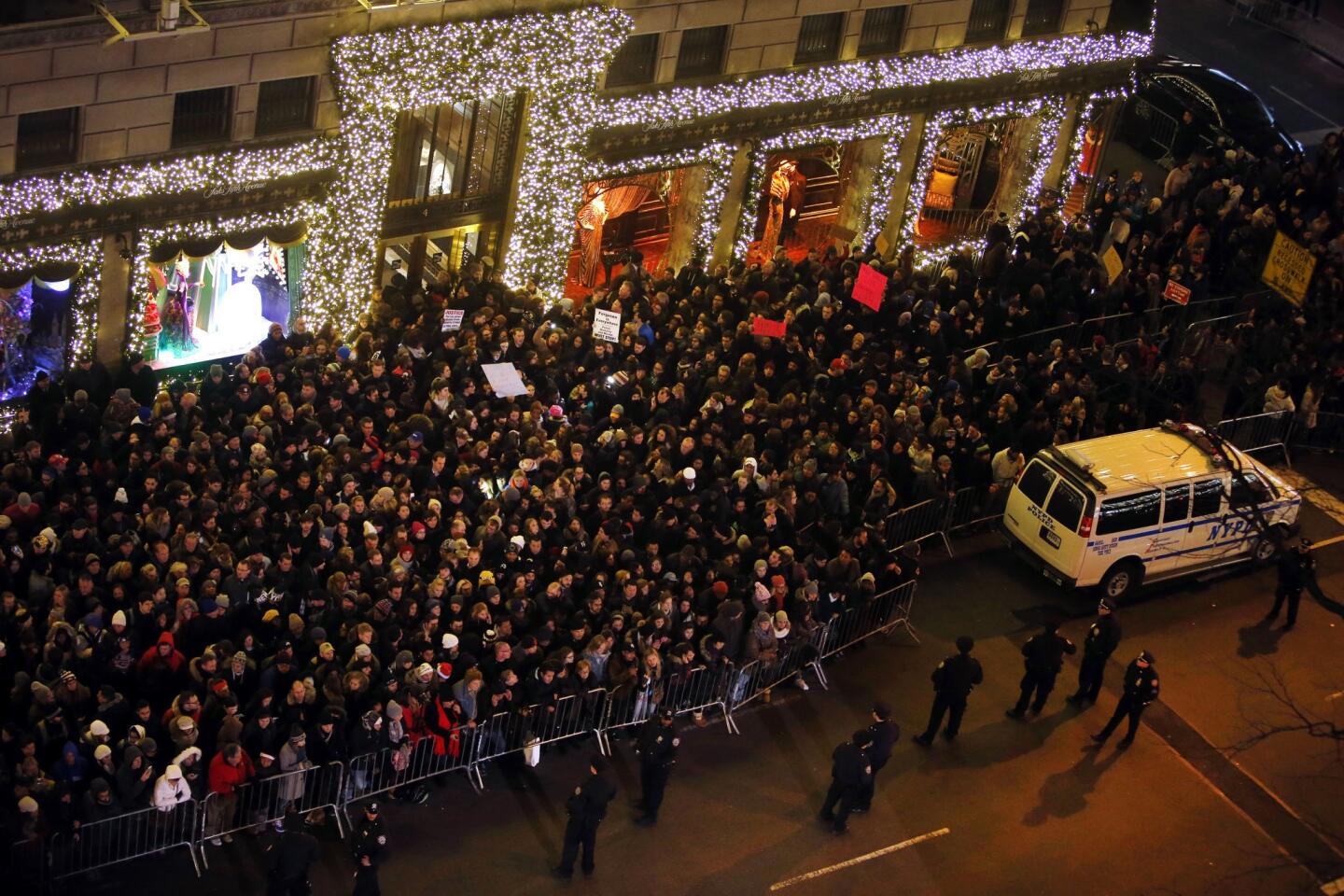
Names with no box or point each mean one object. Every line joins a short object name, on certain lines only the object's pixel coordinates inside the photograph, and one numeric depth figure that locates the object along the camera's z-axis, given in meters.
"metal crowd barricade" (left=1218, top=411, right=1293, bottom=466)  30.03
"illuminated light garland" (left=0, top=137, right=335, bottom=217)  24.73
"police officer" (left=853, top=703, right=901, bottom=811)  20.97
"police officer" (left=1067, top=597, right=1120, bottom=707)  23.44
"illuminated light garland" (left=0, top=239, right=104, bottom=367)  25.05
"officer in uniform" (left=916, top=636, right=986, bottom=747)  22.31
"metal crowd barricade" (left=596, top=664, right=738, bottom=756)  22.06
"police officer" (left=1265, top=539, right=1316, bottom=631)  25.03
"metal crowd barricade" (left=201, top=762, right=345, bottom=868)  19.50
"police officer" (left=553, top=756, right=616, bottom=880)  19.47
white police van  25.34
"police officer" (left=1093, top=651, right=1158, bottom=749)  22.97
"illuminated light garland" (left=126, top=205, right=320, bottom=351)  26.19
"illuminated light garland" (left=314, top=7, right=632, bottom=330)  27.41
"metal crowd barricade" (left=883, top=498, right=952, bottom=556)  26.17
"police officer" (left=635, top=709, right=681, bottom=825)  20.44
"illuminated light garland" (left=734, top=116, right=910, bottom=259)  32.62
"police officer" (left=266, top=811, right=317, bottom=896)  18.19
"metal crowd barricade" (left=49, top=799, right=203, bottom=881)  18.62
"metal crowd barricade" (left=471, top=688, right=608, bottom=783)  21.23
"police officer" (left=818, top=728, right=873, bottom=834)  20.89
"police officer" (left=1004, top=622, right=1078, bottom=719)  23.14
